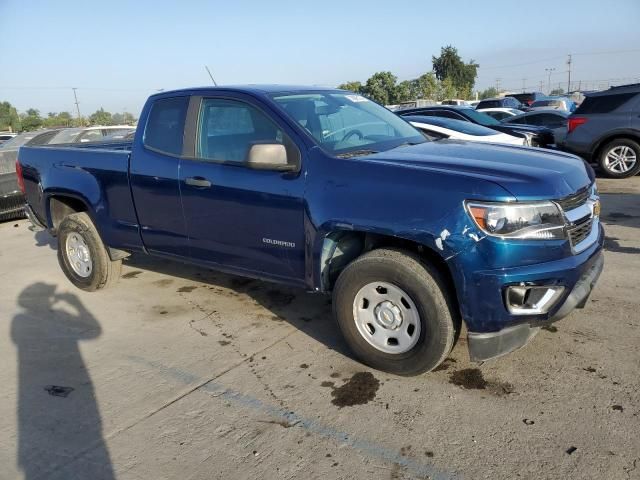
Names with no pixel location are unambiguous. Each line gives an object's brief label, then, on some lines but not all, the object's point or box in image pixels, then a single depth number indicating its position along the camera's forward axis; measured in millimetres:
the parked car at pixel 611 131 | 9523
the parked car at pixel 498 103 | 25109
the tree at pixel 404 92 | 58469
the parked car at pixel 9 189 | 8500
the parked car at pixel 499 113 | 18453
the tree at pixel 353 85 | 62978
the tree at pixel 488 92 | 87138
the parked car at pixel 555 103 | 23136
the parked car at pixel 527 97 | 29559
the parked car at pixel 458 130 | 8344
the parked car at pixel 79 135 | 10078
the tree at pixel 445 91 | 58250
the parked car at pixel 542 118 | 13953
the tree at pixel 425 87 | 56688
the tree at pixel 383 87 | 59156
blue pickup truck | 2850
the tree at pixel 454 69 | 70125
